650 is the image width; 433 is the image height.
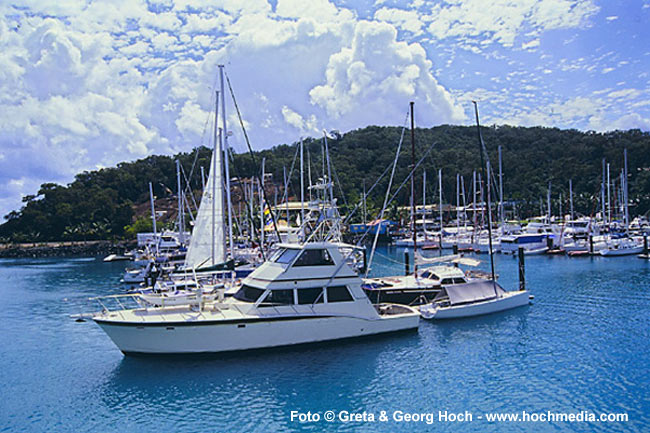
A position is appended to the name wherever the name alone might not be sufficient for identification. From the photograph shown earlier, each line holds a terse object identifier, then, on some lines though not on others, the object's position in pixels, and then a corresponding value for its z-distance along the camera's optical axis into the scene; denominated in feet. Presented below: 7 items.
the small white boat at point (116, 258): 232.73
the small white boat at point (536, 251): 198.08
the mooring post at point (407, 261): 126.38
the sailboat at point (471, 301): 85.05
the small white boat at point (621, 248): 179.83
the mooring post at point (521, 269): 100.57
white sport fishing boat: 62.85
